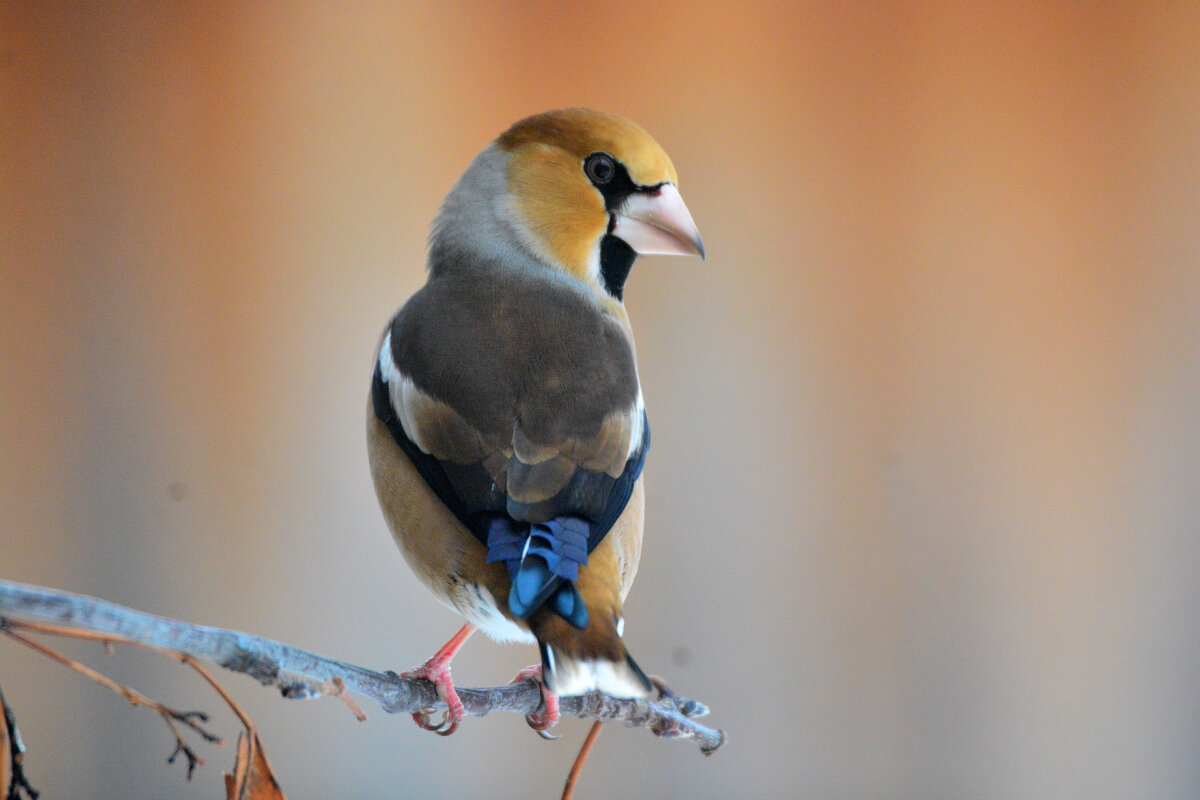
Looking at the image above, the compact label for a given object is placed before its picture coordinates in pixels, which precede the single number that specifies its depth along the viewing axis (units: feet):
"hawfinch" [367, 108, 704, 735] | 16.48
